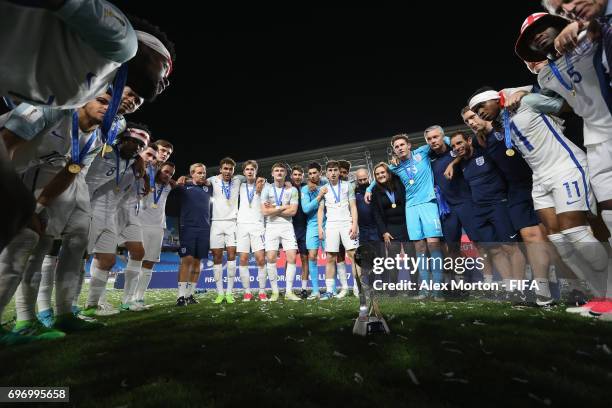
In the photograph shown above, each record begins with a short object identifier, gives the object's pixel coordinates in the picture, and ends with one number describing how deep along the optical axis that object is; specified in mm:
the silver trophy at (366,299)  2457
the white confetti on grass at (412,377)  1439
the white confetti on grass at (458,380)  1423
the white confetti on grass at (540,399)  1197
